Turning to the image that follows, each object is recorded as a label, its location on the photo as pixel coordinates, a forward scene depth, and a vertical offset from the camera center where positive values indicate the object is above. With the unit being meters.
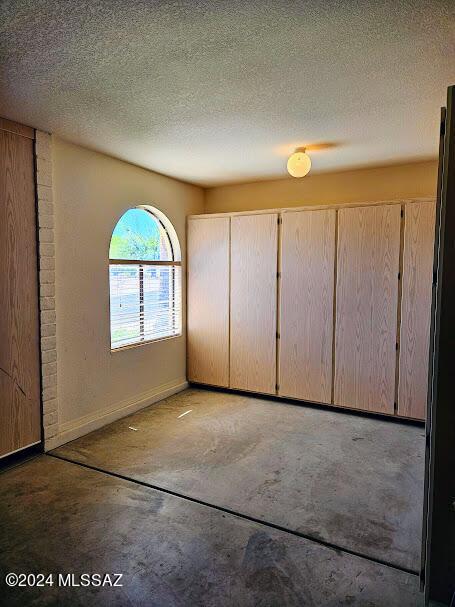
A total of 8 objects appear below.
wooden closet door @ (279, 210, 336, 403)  4.09 -0.31
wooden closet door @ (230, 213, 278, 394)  4.39 -0.30
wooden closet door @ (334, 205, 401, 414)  3.80 -0.30
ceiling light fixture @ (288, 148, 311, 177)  3.49 +0.96
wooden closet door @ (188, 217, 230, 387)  4.68 -0.32
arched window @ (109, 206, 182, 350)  3.97 -0.06
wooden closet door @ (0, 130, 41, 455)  2.91 -0.21
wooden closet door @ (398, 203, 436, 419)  3.64 -0.29
